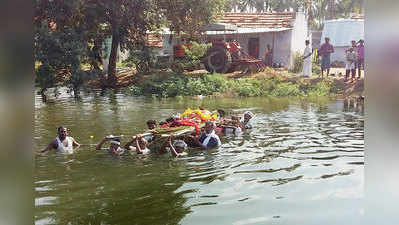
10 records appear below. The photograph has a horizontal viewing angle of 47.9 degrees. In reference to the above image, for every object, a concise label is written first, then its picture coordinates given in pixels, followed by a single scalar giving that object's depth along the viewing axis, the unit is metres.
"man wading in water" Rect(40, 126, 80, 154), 8.33
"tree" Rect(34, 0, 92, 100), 10.45
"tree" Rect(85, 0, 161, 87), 11.34
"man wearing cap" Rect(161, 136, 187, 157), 8.05
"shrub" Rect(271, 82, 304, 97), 10.78
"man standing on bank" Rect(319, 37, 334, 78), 10.79
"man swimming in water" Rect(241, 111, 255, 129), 10.55
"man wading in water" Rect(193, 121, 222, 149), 8.52
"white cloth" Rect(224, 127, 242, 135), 10.04
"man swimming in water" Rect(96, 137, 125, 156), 8.12
